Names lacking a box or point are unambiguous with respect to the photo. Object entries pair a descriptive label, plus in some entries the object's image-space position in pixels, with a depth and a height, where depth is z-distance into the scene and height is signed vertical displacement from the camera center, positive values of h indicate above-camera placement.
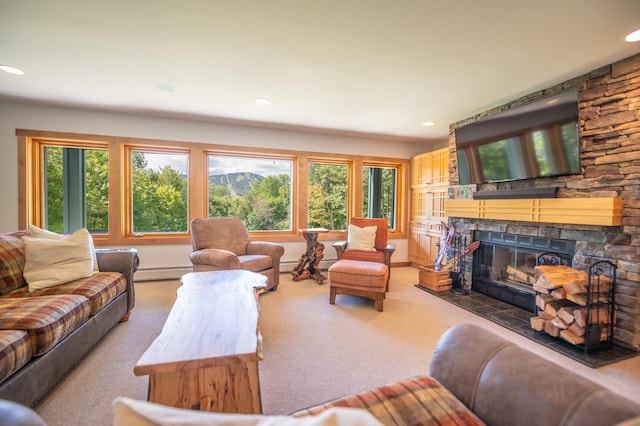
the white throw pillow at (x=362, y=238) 3.84 -0.46
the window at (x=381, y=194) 5.25 +0.26
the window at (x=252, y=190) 4.37 +0.27
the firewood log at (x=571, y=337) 2.14 -1.04
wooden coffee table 1.06 -0.62
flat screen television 2.49 +0.70
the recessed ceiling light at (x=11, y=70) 2.49 +1.26
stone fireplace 2.15 +0.29
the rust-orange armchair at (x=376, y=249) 3.62 -0.58
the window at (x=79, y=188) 3.84 +0.24
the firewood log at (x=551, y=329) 2.28 -1.03
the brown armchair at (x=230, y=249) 3.01 -0.53
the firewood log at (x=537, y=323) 2.38 -1.02
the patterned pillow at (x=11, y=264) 1.92 -0.44
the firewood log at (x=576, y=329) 2.12 -0.96
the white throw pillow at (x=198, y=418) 0.42 -0.34
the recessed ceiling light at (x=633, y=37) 1.88 +1.22
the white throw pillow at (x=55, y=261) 2.01 -0.44
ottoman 2.85 -0.79
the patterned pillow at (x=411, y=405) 0.83 -0.65
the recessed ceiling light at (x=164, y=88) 2.84 +1.26
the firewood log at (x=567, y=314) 2.18 -0.86
